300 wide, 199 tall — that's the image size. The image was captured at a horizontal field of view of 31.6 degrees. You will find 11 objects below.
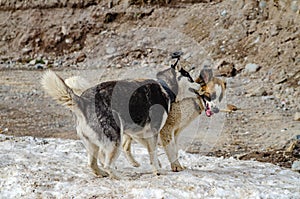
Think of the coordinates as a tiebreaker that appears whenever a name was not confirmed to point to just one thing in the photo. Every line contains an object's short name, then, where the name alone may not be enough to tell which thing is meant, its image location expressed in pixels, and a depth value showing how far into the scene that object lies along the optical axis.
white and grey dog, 5.27
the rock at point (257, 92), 12.18
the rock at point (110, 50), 16.02
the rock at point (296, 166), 7.53
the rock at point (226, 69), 13.46
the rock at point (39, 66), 15.91
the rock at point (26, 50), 17.06
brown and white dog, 6.34
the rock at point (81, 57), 16.11
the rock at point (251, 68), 13.47
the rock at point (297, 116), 10.54
